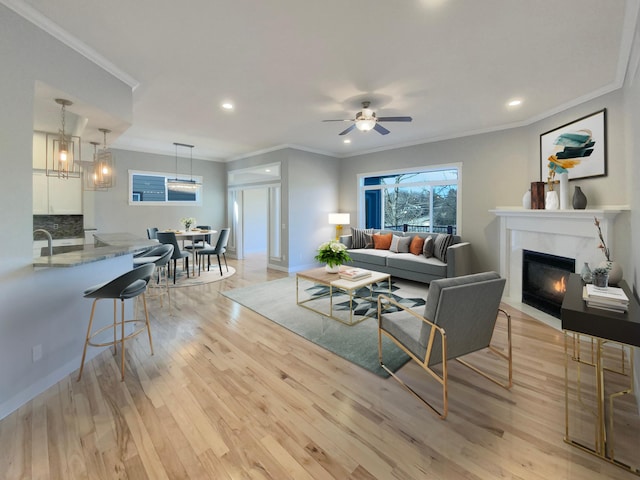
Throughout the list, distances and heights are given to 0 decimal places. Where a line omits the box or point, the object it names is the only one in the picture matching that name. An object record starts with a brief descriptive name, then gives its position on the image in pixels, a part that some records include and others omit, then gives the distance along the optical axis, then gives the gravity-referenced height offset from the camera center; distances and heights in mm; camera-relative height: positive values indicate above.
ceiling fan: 3549 +1451
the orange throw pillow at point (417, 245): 5344 -155
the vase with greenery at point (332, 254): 3822 -224
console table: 1484 -528
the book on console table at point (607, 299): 1606 -363
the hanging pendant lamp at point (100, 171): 3416 +801
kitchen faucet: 2217 -35
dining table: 5668 +74
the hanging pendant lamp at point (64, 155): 2579 +890
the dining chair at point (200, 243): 6078 -127
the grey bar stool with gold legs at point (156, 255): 3612 -247
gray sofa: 4598 -450
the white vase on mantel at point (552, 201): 3594 +438
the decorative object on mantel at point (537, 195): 3797 +539
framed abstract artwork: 3264 +1081
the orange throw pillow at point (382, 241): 5969 -87
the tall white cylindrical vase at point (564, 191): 3496 +545
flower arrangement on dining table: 6482 +340
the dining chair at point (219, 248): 5926 -214
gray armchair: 1889 -609
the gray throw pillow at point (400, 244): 5562 -143
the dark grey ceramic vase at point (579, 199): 3258 +414
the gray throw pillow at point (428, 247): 5156 -187
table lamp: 6593 +411
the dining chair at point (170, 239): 5164 -29
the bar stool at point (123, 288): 2236 -407
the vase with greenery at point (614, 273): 2262 -295
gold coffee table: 3405 -545
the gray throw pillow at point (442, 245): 4913 -147
